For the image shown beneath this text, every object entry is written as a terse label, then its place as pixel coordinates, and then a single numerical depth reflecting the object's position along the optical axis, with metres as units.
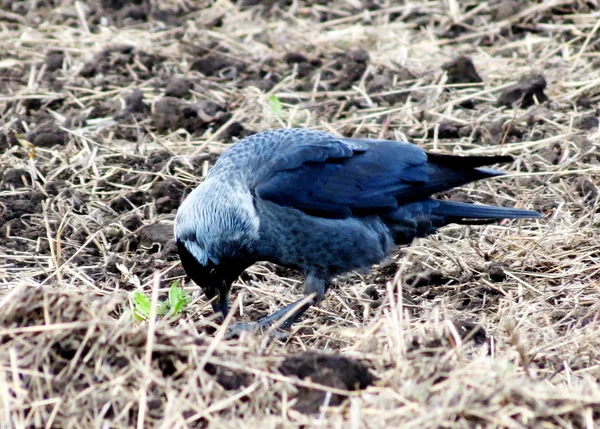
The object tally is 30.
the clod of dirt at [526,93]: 16.39
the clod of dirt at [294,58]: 18.31
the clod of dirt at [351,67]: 17.56
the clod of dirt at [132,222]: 13.68
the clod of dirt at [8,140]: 15.55
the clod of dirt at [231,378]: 8.14
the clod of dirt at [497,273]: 12.35
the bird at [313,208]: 11.61
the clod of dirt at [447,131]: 15.66
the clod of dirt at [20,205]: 13.84
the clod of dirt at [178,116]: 16.12
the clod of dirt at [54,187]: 14.30
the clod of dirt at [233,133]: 15.86
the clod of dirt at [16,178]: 14.48
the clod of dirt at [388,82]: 16.95
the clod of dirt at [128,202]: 14.20
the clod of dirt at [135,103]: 16.56
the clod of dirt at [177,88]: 16.92
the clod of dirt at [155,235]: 13.17
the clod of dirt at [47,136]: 15.68
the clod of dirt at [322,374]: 7.92
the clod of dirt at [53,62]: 18.16
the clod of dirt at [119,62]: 17.98
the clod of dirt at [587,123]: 15.55
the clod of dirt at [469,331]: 10.03
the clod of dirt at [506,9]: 19.45
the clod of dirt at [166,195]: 14.12
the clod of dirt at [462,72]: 17.20
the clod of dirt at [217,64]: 18.14
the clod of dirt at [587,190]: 13.79
